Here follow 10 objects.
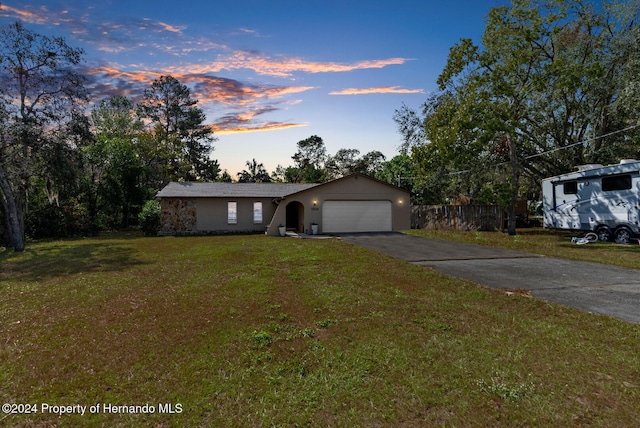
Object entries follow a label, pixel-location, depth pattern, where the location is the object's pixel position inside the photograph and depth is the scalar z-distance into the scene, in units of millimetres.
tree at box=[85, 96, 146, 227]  26406
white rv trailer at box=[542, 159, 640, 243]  14883
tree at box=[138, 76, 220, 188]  37688
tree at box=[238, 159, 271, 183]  51066
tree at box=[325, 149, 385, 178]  58281
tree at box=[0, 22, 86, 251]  16125
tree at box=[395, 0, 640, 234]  19891
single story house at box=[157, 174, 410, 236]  21975
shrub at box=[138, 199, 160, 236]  22742
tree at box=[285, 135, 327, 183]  61844
